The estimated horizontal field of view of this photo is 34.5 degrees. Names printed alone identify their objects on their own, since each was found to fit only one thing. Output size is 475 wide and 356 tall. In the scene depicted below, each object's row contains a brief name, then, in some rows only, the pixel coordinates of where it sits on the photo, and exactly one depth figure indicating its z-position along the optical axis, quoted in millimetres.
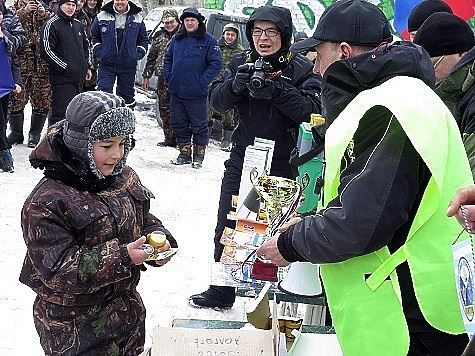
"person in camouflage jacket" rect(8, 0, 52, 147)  8742
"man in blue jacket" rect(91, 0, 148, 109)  10281
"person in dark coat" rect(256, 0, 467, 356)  2061
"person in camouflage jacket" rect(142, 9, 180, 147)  10281
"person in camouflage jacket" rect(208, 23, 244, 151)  10242
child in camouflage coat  2670
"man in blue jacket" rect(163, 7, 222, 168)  9141
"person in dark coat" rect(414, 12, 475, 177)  4395
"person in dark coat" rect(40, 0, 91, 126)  8469
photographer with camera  4277
